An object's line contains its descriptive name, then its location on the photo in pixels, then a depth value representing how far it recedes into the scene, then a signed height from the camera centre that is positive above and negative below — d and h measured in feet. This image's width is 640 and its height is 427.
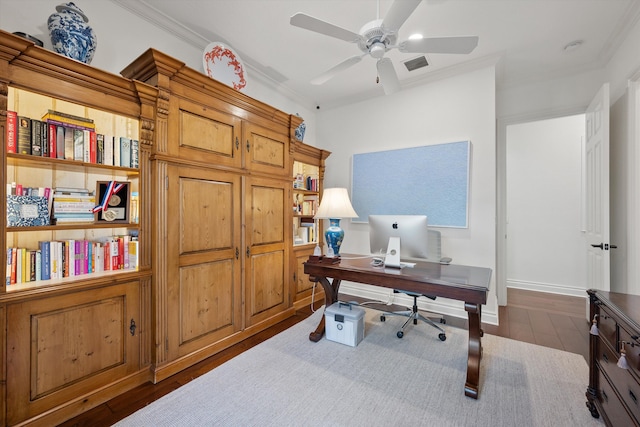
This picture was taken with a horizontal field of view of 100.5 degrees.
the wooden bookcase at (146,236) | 4.78 -0.57
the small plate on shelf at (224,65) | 8.29 +4.85
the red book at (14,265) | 4.92 -0.97
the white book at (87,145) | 5.61 +1.44
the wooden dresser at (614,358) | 3.63 -2.33
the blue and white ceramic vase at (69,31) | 5.26 +3.65
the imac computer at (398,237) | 7.25 -0.66
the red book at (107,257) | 6.07 -1.01
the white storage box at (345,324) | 7.89 -3.34
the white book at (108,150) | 5.89 +1.40
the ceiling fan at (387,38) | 5.42 +3.95
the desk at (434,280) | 5.86 -1.66
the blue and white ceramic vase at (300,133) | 11.47 +3.52
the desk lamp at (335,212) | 8.27 +0.05
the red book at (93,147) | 5.67 +1.41
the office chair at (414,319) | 8.30 -3.62
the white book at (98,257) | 5.92 -0.99
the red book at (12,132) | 4.76 +1.46
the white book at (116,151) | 6.02 +1.41
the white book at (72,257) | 5.53 -0.92
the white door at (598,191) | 8.15 +0.76
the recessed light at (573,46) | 8.57 +5.54
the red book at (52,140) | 5.20 +1.42
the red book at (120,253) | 6.22 -0.94
